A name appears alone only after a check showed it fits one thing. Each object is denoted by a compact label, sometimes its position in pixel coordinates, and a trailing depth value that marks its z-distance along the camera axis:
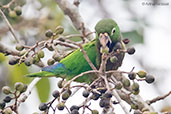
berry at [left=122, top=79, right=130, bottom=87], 4.51
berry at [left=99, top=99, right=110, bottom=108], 4.19
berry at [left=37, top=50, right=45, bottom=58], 4.82
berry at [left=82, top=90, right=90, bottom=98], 4.24
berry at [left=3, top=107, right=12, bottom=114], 4.23
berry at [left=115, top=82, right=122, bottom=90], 4.20
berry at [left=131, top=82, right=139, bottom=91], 4.33
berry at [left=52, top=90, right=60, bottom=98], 4.19
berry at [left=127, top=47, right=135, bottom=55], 4.43
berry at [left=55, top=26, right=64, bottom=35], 5.25
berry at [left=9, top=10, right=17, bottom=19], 6.04
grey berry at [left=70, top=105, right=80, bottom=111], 4.30
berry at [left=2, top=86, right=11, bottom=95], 4.61
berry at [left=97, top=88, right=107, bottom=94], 4.30
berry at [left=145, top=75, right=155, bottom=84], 4.36
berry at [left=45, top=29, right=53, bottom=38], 5.16
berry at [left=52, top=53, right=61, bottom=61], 5.02
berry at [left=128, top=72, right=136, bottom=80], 4.30
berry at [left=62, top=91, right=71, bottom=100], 4.30
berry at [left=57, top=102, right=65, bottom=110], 4.10
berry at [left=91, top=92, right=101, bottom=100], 4.66
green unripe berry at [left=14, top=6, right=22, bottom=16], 6.05
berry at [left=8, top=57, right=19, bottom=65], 4.82
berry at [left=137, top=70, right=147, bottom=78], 4.46
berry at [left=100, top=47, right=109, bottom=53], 4.18
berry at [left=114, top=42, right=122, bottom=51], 4.60
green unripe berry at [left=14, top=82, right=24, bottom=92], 4.48
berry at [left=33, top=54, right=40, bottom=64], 4.86
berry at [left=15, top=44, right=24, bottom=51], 5.08
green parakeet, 6.18
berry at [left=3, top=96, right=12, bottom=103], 4.57
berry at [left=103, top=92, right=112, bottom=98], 4.04
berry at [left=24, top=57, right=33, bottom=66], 4.78
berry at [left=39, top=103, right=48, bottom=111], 4.24
